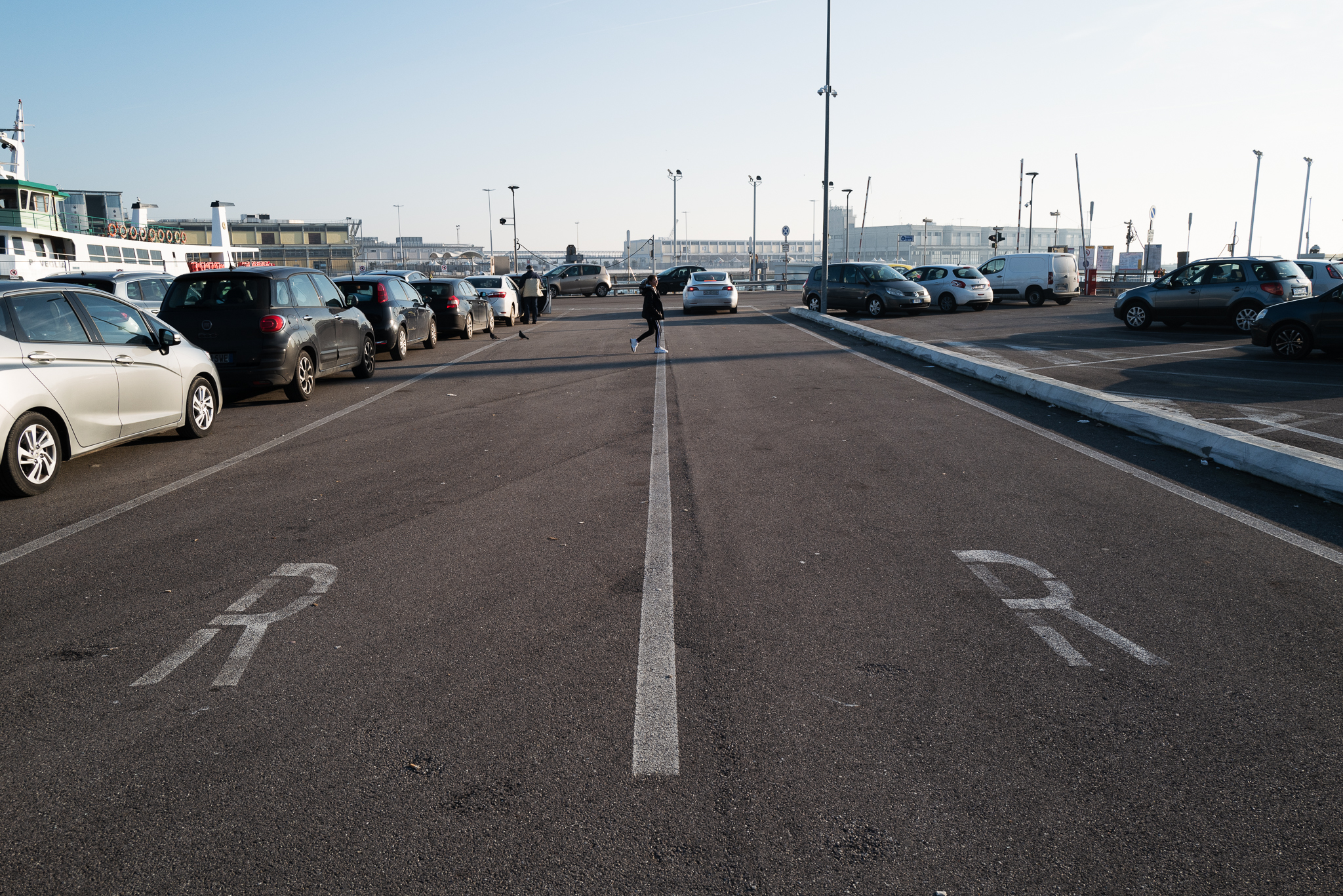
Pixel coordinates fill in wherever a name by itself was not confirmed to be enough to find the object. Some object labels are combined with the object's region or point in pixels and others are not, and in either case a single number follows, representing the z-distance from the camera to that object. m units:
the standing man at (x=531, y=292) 28.33
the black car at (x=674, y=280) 50.88
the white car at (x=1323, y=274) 22.11
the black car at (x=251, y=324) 11.52
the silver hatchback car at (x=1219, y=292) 20.19
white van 33.56
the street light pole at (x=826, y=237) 30.03
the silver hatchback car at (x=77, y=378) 6.88
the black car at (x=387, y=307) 17.30
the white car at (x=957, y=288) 31.55
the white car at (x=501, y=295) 28.47
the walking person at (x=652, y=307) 18.95
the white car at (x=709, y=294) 32.62
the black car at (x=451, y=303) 22.75
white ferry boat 31.09
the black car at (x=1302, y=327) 15.20
